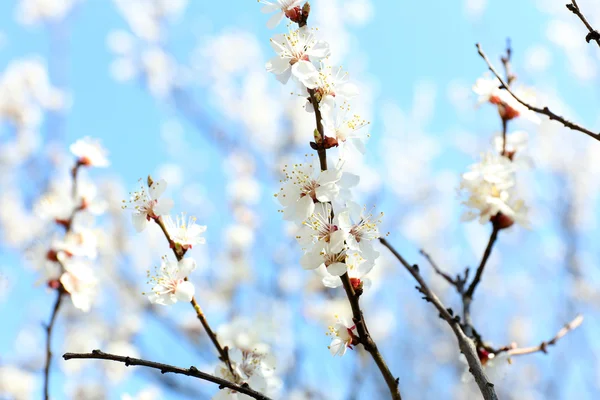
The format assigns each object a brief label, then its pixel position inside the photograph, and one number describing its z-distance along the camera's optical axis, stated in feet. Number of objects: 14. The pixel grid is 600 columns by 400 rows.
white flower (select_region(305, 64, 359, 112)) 2.67
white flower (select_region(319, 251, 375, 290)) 2.66
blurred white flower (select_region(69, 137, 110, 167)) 3.14
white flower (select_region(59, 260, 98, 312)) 3.02
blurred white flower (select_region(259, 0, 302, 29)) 2.70
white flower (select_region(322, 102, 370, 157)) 2.67
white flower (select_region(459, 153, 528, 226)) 2.92
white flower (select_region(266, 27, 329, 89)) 2.68
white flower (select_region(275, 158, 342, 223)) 2.63
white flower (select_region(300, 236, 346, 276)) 2.60
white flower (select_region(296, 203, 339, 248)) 2.62
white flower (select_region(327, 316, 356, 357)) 2.66
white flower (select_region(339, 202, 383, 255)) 2.62
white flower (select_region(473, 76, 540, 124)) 3.00
